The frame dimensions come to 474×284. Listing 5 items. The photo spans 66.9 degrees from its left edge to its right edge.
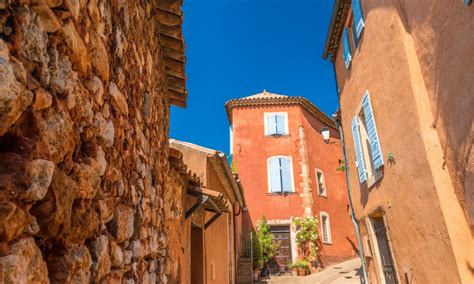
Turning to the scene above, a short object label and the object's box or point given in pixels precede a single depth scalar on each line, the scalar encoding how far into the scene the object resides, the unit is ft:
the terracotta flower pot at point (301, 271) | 52.11
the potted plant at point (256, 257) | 50.83
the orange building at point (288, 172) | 58.23
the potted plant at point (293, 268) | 52.96
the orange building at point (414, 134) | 14.08
